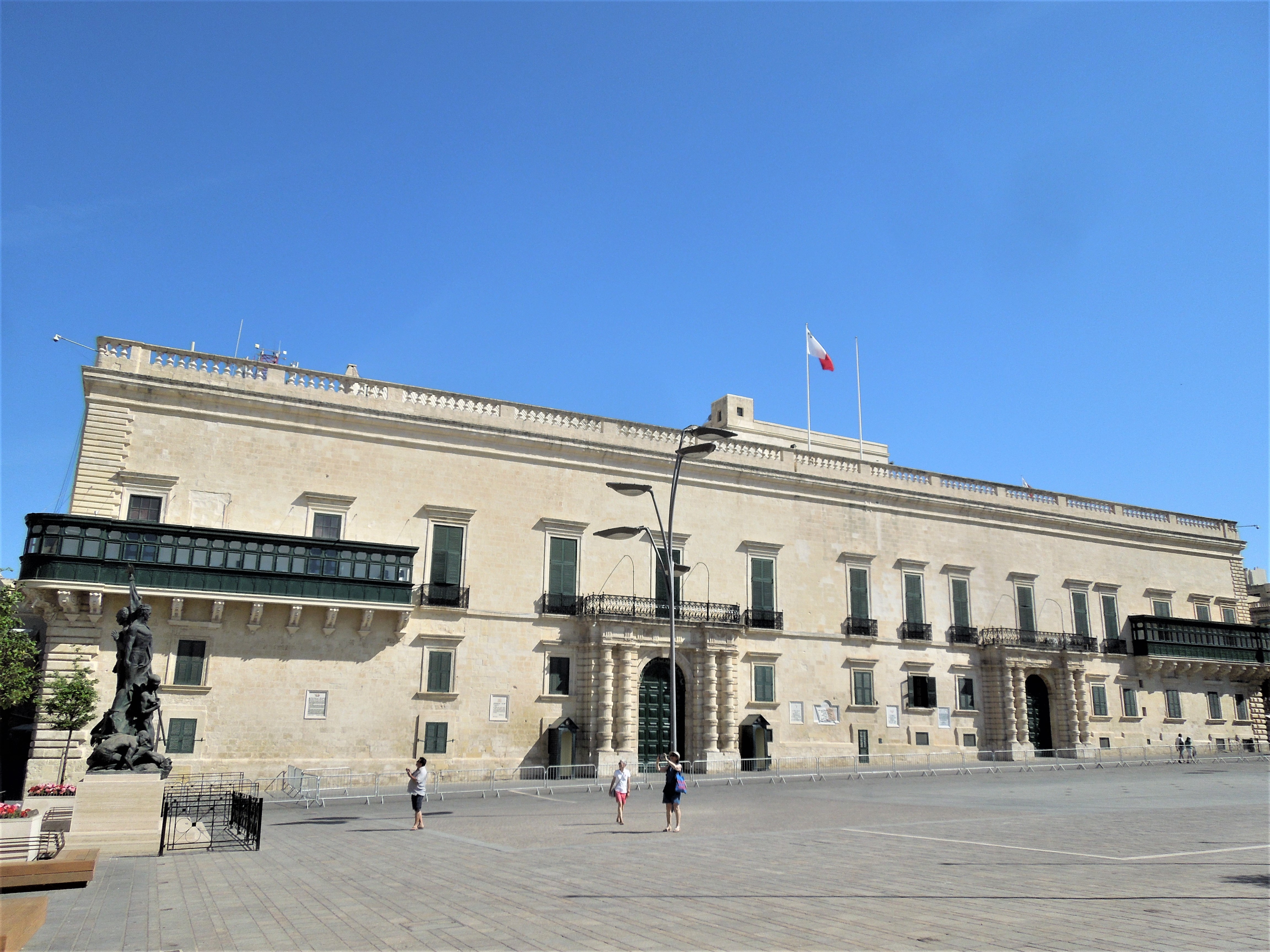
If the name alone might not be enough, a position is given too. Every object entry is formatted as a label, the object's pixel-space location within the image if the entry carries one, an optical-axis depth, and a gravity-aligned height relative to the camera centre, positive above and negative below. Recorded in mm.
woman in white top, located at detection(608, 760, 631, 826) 17219 -1670
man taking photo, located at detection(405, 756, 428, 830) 17266 -1719
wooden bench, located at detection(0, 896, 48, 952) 6000 -1591
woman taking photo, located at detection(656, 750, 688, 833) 15805 -1541
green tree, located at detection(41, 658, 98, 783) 22828 -252
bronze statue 15164 -290
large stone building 25953 +3560
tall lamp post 23375 +4891
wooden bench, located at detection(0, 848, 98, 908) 10234 -2038
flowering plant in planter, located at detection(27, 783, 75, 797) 17781 -1924
